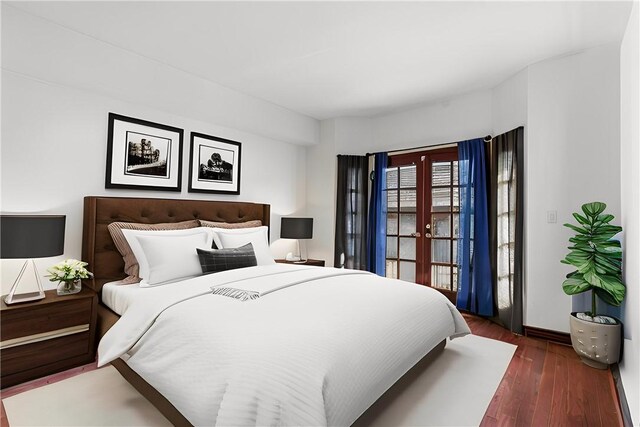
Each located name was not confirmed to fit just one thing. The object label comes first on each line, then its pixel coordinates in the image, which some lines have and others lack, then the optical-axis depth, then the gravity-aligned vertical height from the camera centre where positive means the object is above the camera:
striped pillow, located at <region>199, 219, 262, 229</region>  3.44 -0.04
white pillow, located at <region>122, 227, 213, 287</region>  2.64 -0.30
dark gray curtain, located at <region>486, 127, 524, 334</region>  3.21 +0.03
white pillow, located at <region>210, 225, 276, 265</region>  3.22 -0.19
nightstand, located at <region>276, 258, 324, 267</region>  4.29 -0.53
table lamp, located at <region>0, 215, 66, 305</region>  2.13 -0.15
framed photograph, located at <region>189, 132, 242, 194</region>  3.64 +0.64
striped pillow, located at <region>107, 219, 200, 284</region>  2.77 -0.26
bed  1.33 -0.60
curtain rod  3.72 +0.99
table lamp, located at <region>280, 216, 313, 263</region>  4.37 -0.08
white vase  2.48 -0.54
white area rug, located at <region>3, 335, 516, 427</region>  1.83 -1.10
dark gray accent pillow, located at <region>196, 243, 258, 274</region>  2.81 -0.34
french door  4.09 +0.09
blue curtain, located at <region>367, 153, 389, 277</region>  4.56 +0.04
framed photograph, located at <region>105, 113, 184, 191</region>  3.01 +0.61
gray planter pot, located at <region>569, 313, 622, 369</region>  2.42 -0.84
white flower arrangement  2.45 -0.41
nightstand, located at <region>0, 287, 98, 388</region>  2.12 -0.82
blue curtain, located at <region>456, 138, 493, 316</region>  3.62 -0.10
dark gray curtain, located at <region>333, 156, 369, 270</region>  4.64 +0.13
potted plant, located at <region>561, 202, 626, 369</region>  2.42 -0.39
